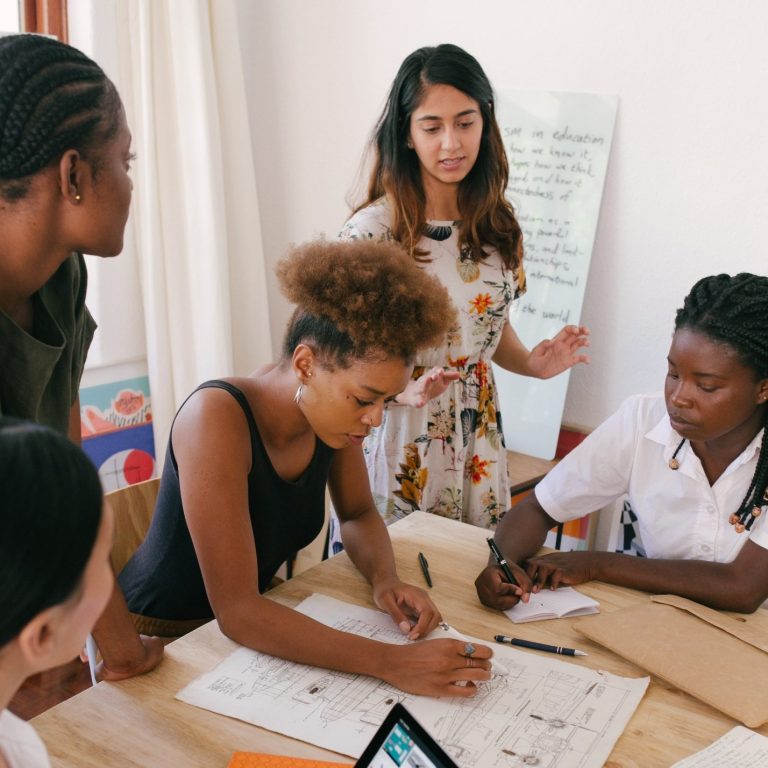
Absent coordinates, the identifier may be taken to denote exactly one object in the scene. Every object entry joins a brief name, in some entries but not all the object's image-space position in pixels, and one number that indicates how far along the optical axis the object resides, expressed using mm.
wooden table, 1073
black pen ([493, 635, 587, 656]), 1338
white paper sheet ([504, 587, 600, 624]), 1451
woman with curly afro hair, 1278
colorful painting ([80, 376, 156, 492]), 3031
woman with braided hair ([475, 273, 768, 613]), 1559
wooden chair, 1748
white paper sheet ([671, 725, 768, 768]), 1104
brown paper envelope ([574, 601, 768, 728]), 1222
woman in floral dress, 2111
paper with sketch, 1107
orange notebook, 1049
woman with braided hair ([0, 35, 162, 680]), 1072
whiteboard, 2684
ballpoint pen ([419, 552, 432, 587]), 1567
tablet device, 879
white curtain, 2918
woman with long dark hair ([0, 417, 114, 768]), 623
